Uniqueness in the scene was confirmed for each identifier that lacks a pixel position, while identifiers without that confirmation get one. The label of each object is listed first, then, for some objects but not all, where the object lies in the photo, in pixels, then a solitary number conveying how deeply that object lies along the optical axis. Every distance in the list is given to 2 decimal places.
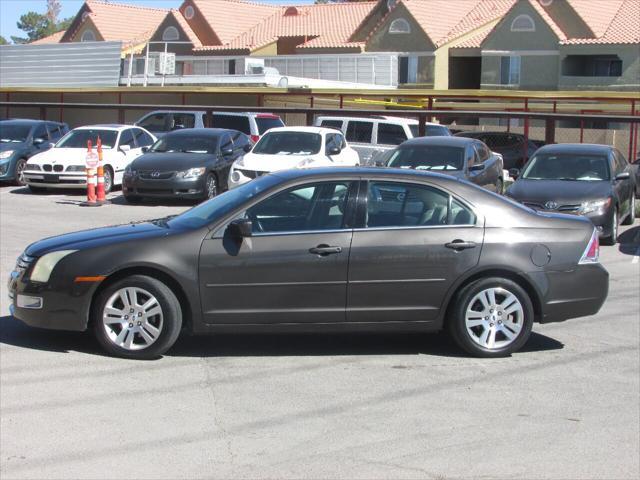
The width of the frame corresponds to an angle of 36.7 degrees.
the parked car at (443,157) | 17.53
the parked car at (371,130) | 24.05
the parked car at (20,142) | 22.47
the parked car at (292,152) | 19.03
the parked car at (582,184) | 15.05
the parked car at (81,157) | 20.66
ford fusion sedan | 7.47
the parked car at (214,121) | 25.14
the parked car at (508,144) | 30.89
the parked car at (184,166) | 19.22
